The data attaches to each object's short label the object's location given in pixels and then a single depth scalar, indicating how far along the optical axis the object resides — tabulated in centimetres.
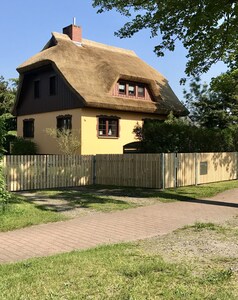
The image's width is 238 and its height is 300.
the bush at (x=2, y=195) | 708
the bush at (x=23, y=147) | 2068
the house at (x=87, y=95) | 1852
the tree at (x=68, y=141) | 1804
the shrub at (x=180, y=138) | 1417
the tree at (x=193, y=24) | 922
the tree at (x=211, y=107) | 2295
